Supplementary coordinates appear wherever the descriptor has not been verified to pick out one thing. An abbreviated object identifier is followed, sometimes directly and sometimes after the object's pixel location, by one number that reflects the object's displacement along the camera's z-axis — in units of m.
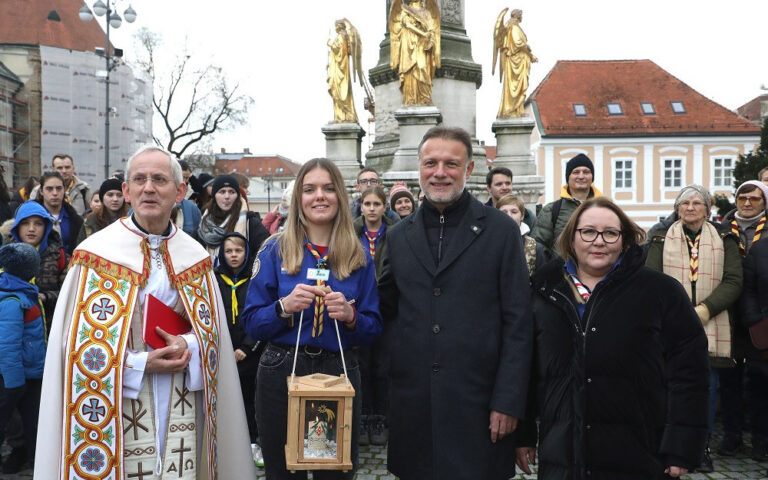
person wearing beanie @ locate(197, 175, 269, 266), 5.95
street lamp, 16.48
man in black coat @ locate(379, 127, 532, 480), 2.94
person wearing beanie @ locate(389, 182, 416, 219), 6.99
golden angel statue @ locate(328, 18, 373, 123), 14.28
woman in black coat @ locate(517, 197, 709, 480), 2.90
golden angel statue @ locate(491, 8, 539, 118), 14.05
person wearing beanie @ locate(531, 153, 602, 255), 6.01
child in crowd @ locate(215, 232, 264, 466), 5.21
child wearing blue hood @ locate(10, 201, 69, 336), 5.46
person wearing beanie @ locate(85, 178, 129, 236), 6.45
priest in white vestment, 2.75
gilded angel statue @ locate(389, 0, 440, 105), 12.30
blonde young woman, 3.06
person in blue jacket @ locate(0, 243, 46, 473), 4.68
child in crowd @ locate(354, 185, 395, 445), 5.79
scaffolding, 34.22
